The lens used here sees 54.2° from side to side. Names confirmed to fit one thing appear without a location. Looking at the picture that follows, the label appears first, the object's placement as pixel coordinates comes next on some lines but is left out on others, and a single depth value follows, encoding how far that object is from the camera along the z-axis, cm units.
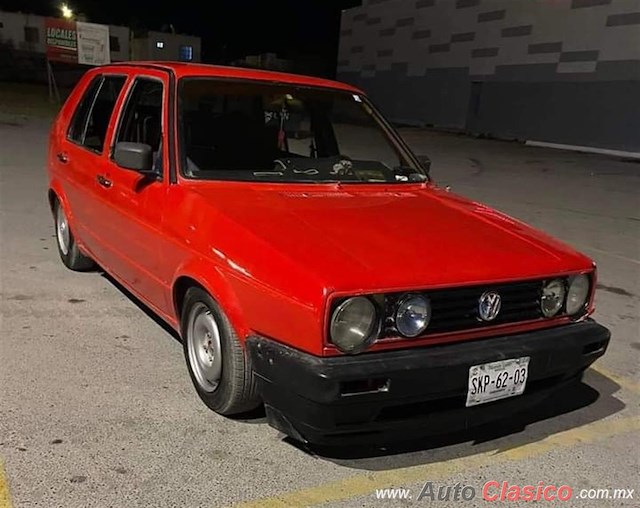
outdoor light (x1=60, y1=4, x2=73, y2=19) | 5026
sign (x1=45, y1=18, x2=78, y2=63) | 2438
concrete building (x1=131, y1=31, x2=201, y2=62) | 3822
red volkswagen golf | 239
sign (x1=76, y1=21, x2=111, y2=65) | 2455
